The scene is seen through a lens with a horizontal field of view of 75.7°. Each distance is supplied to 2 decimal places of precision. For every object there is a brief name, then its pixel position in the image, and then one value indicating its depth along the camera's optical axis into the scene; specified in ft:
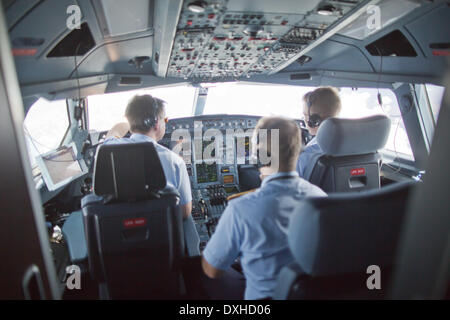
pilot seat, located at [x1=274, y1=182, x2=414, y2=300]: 2.91
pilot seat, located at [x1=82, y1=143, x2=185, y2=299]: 5.08
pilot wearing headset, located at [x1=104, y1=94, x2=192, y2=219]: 7.04
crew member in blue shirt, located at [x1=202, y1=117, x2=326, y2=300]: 4.07
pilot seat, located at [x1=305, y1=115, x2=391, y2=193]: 6.23
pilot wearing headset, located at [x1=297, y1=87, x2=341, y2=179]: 7.65
